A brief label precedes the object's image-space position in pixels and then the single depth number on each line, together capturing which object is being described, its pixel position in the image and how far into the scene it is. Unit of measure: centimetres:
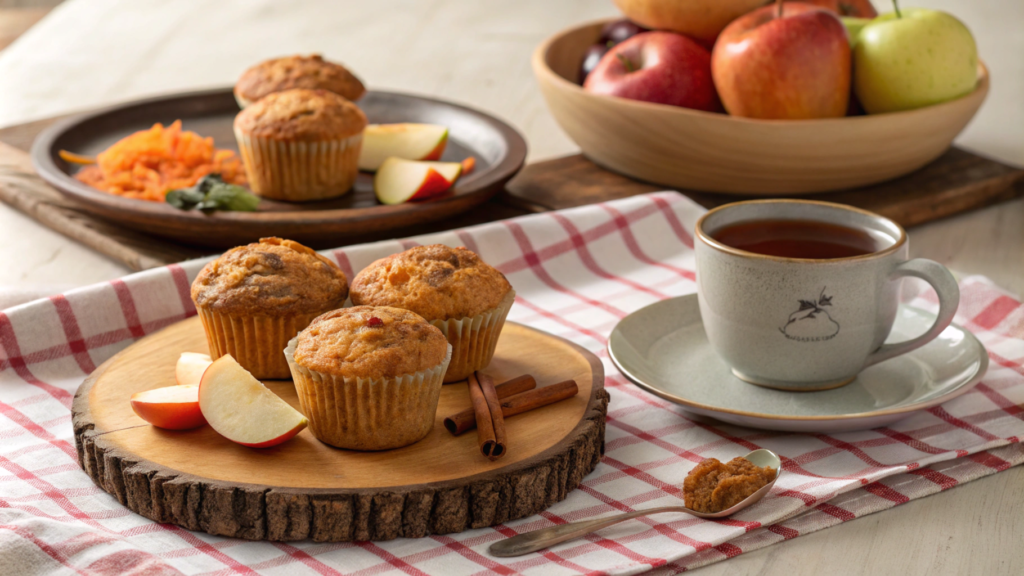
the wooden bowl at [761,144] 157
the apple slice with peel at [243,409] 126
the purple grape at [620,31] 173
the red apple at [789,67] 157
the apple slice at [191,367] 131
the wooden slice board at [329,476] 123
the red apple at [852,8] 170
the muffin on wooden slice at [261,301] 132
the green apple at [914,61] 158
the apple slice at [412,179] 155
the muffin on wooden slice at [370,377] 126
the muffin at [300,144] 156
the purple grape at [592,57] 172
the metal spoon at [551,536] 123
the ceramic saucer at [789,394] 129
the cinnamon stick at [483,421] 126
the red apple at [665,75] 163
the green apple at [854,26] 162
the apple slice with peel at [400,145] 163
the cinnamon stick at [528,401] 128
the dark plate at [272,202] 150
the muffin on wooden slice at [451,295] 132
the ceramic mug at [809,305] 130
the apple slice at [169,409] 127
